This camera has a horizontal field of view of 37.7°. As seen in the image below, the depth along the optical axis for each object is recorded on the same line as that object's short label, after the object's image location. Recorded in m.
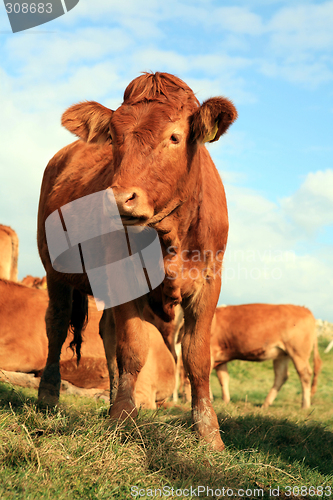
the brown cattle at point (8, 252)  13.18
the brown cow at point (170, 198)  3.34
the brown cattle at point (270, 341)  12.94
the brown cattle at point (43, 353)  7.08
